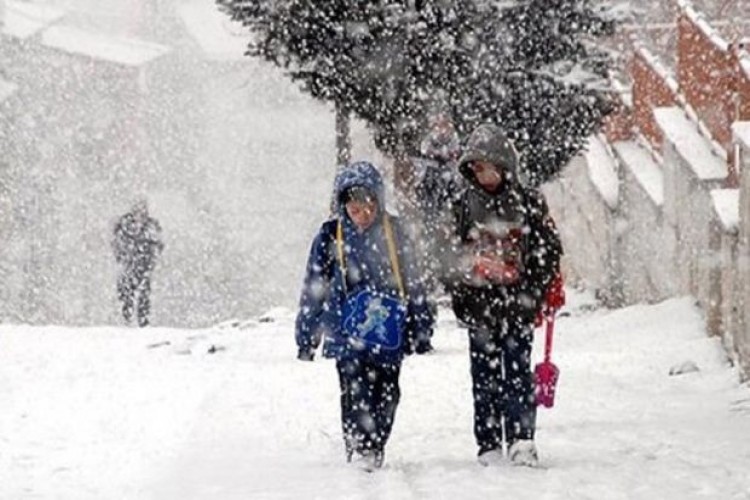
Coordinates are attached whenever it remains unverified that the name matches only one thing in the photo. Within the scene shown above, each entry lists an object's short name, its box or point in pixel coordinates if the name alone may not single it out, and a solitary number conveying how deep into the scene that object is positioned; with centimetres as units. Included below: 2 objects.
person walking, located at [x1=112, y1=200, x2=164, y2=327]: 4084
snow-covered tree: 3259
